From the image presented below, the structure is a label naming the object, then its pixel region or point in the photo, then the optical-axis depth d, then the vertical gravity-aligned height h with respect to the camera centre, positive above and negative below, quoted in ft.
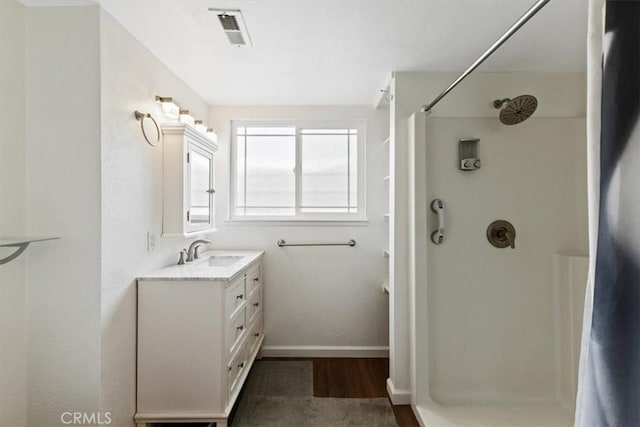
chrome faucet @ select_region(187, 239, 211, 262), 7.97 -0.92
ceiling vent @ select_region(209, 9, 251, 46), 5.25 +3.23
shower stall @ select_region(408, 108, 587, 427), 7.41 -0.82
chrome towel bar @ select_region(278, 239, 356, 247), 9.73 -0.92
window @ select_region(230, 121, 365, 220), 10.13 +1.35
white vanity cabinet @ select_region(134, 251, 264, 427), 5.98 -2.53
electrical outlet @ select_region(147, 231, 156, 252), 6.40 -0.57
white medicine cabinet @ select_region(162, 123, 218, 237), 6.88 +0.72
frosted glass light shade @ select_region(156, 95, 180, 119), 6.73 +2.23
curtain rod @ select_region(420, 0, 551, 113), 3.48 +2.31
